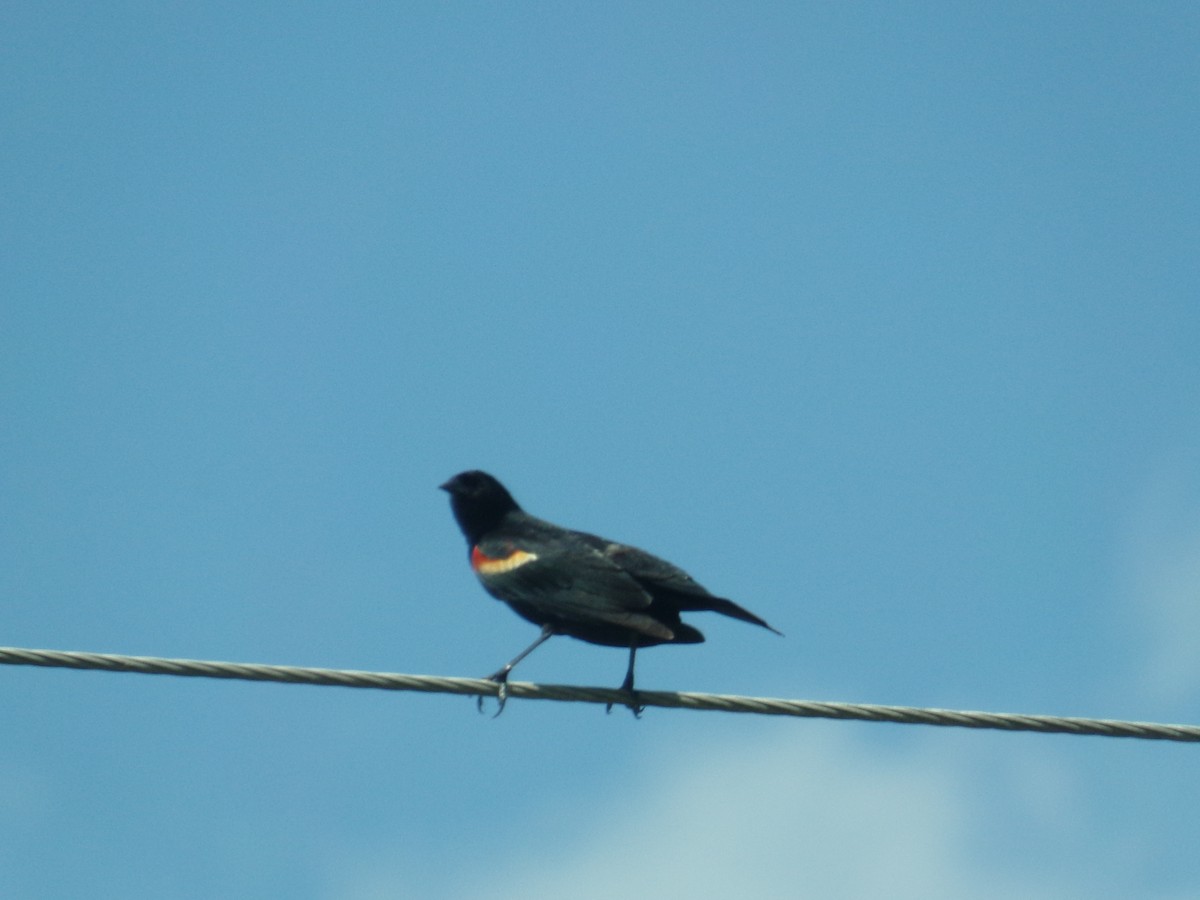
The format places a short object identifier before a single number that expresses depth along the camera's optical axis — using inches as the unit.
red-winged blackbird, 637.3
